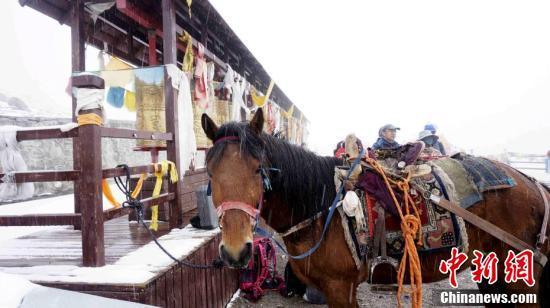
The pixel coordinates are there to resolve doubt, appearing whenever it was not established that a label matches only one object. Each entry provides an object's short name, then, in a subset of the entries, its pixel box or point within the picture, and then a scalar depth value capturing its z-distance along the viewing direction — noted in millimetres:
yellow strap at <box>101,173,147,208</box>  2930
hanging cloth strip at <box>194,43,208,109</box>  5168
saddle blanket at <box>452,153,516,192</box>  2590
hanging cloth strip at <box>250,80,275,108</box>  7941
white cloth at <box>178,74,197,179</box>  4418
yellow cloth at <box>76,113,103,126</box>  2480
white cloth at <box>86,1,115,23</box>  4544
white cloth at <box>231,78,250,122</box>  6727
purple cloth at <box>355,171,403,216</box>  2385
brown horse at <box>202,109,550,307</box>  1927
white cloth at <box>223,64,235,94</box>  6336
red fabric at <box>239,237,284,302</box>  4664
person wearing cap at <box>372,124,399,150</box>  5144
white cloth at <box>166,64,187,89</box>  4145
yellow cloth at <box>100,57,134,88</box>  4555
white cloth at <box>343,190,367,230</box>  2295
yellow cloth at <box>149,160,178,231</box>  3688
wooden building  2465
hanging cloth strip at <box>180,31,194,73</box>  4859
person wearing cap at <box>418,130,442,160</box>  6110
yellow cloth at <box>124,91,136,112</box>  5602
